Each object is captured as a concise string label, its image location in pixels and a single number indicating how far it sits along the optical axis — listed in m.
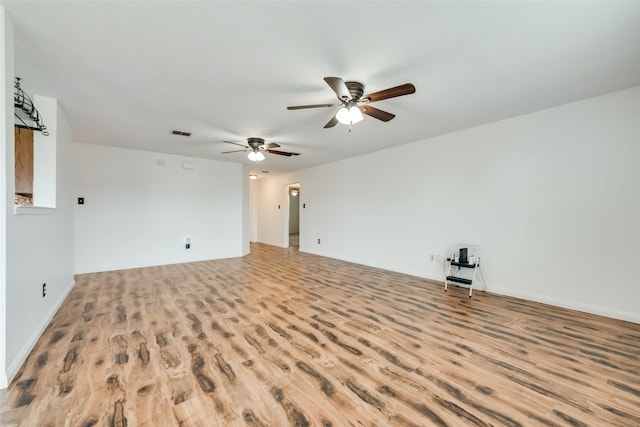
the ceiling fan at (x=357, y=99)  2.41
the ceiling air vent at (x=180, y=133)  4.42
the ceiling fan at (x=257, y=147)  4.66
